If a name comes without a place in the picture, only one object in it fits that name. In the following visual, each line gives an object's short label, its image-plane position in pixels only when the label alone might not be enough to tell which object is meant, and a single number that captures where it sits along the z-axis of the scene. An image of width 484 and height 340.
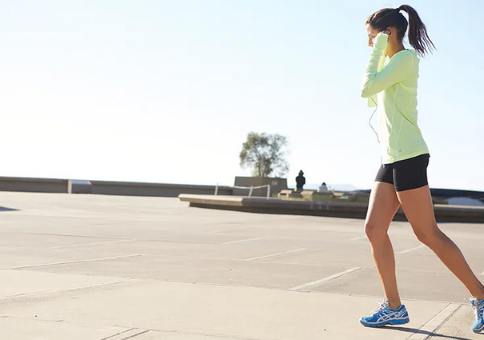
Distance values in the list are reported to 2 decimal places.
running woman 4.70
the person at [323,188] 31.34
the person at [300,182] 35.36
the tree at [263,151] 73.56
